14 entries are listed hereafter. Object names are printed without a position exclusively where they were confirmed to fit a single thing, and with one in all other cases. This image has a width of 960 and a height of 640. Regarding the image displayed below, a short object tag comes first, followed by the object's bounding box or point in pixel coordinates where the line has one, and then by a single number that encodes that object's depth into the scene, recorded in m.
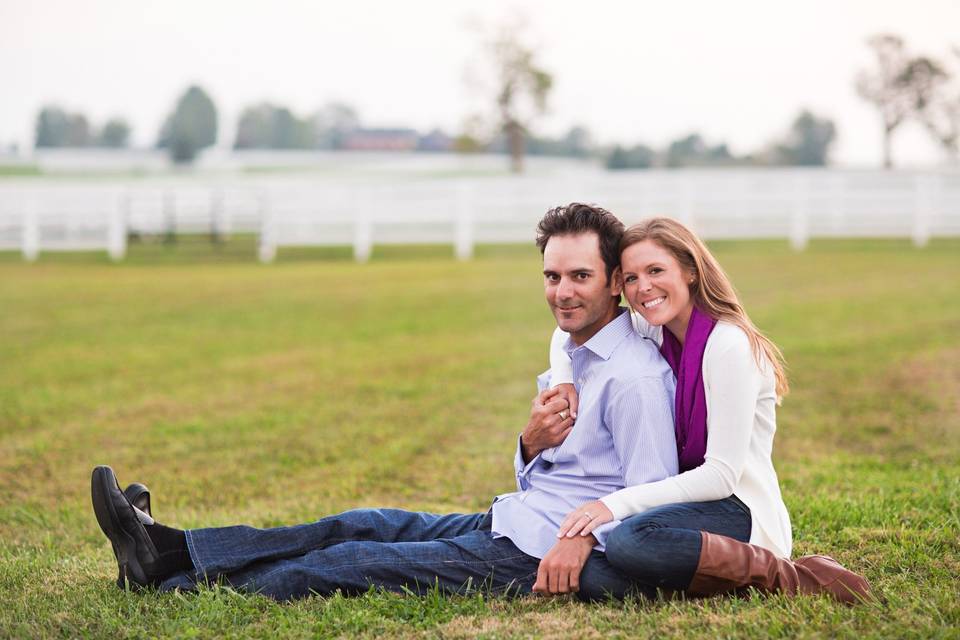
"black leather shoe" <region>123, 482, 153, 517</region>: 3.94
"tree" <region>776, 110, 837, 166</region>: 39.94
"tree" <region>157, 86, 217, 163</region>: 60.78
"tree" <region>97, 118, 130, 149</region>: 66.42
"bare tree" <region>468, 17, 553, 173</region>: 41.38
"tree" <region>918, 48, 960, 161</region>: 30.57
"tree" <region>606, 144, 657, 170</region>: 42.56
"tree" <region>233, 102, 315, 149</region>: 65.62
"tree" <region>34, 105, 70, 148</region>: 65.62
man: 3.68
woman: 3.58
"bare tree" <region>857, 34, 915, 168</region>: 29.75
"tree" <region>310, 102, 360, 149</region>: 64.12
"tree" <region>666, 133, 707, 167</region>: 40.41
